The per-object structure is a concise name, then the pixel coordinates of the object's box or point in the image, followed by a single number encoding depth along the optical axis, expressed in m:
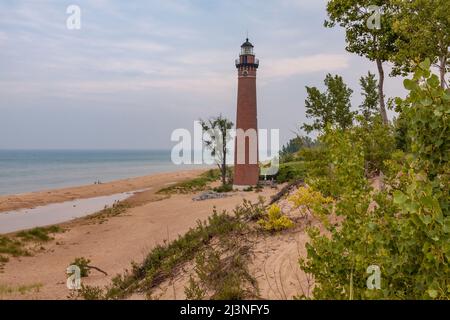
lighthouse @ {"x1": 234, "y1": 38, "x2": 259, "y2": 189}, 42.44
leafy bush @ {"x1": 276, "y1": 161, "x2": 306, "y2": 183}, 46.72
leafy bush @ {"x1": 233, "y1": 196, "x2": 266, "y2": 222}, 15.08
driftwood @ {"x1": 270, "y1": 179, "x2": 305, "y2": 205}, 21.06
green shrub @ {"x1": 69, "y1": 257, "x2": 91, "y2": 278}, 16.11
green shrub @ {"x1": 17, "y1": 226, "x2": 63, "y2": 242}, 25.67
